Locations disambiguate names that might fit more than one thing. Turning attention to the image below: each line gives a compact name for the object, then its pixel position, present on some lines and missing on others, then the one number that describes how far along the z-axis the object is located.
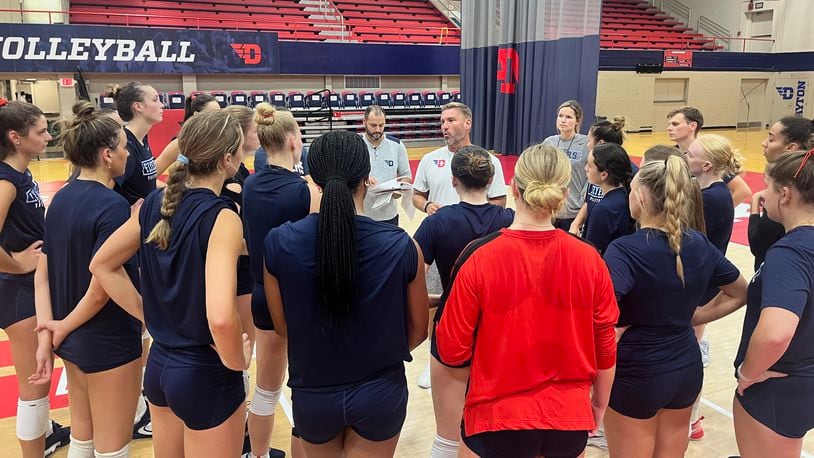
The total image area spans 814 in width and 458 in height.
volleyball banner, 12.45
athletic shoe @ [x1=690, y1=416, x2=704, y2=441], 3.11
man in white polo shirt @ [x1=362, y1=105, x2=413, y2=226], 4.38
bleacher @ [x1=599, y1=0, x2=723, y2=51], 21.80
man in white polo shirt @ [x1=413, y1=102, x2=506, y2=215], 3.63
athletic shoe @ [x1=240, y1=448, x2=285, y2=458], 2.94
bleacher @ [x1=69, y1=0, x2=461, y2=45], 15.08
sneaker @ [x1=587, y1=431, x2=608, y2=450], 3.08
